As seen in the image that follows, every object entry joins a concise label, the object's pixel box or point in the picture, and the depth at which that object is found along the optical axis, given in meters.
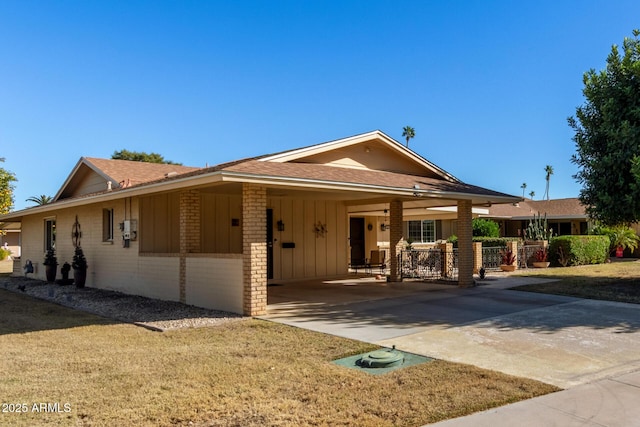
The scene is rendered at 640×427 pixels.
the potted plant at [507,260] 18.97
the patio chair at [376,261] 20.16
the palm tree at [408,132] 67.19
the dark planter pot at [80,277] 14.91
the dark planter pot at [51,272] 17.02
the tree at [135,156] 50.19
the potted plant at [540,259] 20.47
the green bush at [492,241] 21.75
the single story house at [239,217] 9.49
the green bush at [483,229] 28.06
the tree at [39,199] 56.15
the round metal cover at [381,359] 5.77
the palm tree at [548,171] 81.65
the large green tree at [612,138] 12.34
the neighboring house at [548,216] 32.62
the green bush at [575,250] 21.30
